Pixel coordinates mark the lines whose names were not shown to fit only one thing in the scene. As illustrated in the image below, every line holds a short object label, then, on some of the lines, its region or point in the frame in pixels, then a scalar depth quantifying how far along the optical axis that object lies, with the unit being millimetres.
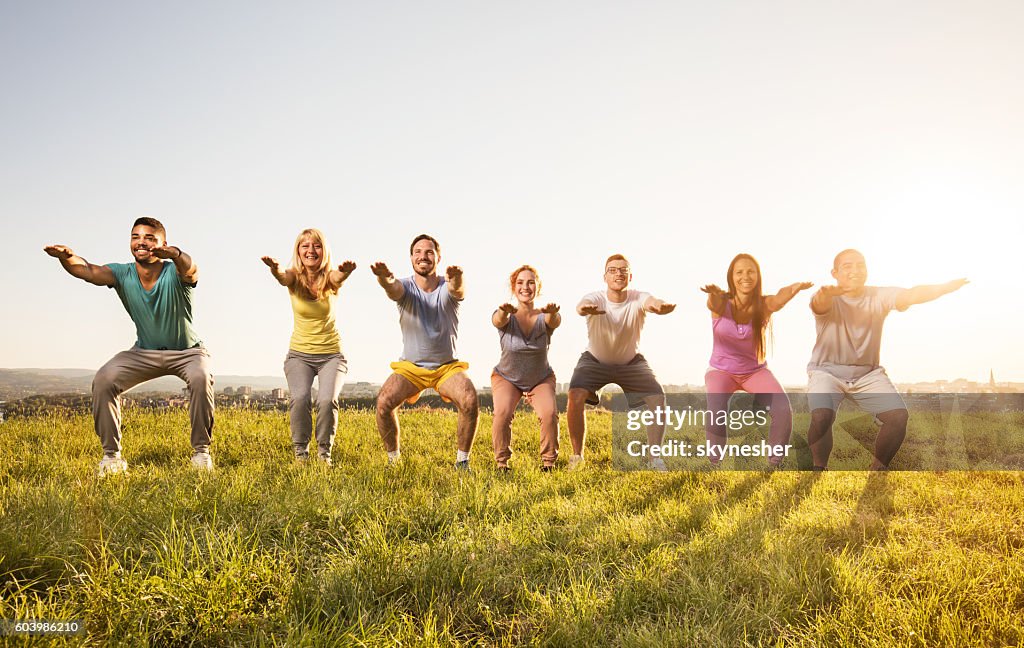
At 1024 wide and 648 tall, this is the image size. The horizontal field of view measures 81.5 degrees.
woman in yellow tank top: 6926
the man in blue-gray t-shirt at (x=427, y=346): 7027
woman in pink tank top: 7727
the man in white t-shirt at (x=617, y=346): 7789
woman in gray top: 7234
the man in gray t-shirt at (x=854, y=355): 6988
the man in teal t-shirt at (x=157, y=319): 6539
